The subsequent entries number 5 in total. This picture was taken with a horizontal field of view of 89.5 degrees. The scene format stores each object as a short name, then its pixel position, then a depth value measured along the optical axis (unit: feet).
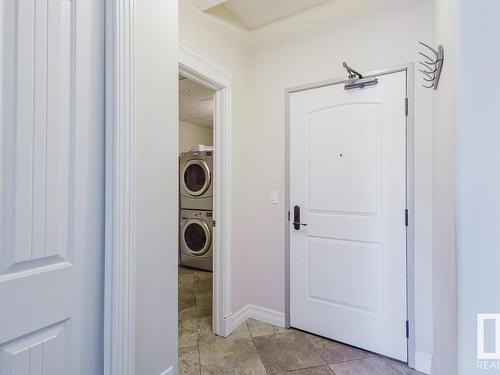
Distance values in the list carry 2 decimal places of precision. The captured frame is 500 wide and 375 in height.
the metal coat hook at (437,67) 3.50
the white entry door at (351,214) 5.82
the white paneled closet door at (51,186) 2.50
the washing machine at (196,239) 12.15
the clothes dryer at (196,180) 12.09
